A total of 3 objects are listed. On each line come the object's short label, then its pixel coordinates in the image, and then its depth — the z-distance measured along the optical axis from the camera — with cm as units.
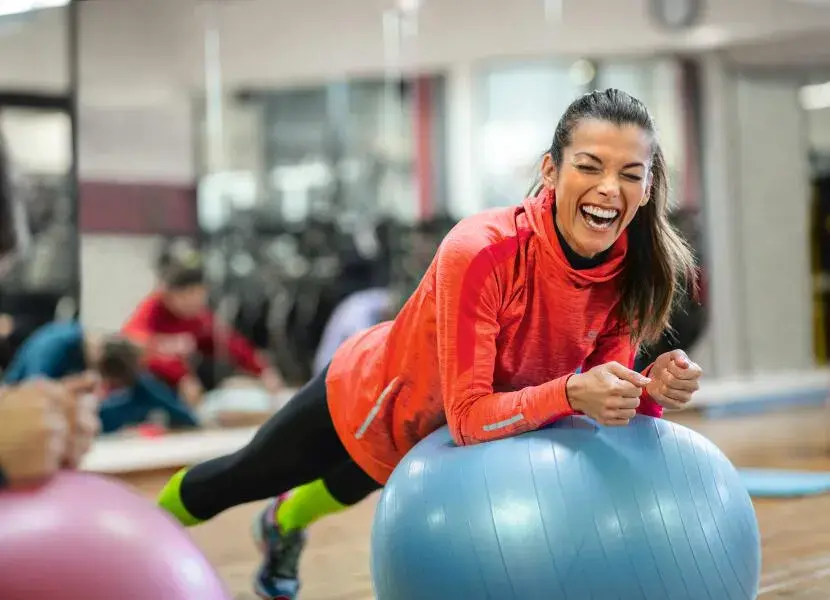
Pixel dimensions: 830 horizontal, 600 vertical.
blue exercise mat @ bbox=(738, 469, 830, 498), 389
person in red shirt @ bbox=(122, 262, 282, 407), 624
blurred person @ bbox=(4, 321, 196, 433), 498
